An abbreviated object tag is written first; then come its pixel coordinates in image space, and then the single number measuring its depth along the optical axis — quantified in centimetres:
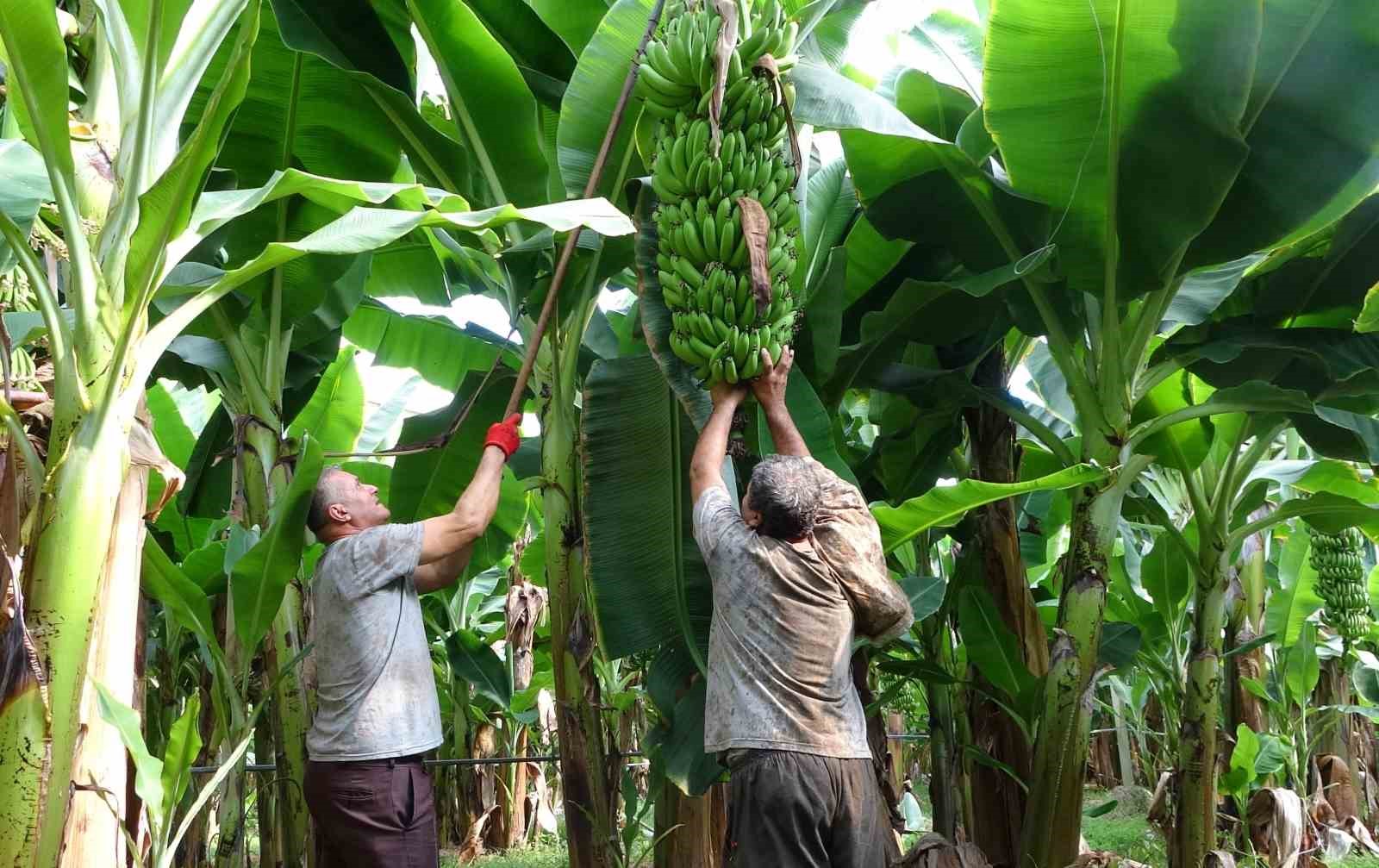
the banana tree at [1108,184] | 262
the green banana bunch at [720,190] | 206
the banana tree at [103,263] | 165
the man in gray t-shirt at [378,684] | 246
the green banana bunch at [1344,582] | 521
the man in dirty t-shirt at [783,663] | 213
